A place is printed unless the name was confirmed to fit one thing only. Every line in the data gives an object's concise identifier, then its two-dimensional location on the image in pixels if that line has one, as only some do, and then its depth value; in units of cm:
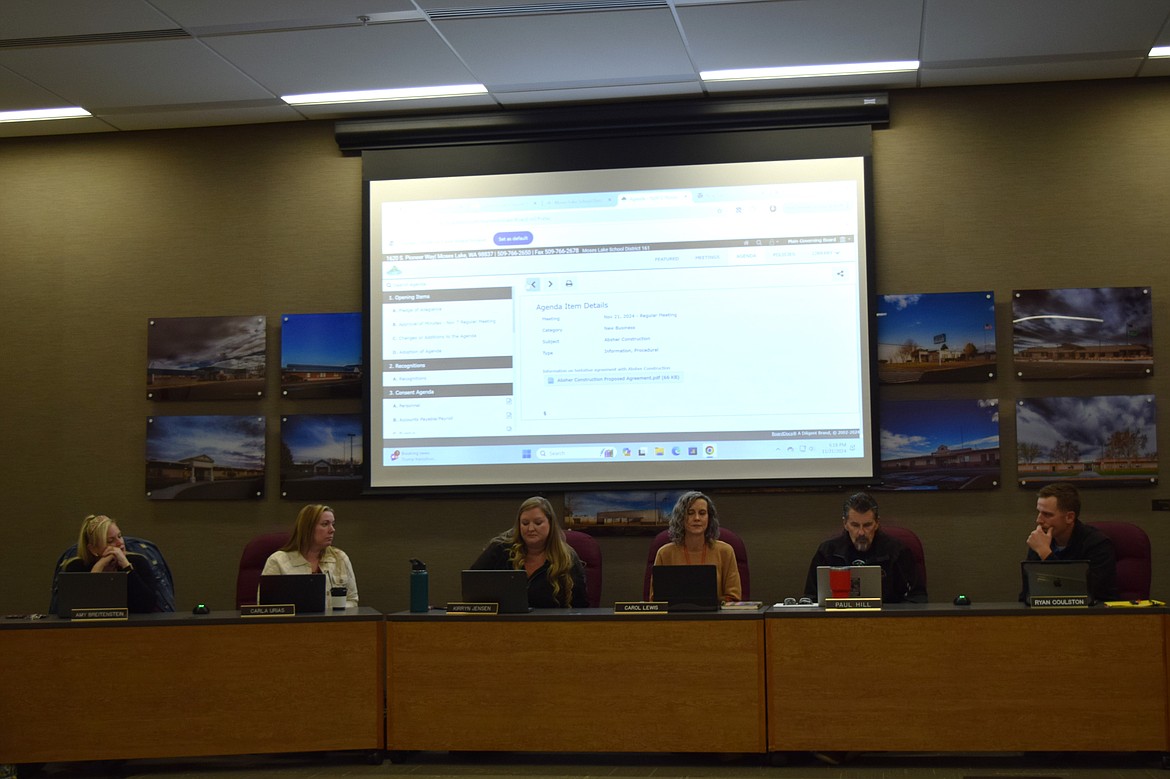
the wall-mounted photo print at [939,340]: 564
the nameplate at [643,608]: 445
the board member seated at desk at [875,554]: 500
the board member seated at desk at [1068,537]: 474
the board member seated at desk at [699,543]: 515
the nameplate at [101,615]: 463
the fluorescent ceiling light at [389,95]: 581
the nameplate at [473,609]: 455
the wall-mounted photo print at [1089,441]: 550
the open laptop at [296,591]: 466
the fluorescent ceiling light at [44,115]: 603
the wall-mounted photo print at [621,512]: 583
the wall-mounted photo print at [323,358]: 607
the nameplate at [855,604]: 436
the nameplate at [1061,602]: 428
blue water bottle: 467
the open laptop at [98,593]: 468
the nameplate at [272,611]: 461
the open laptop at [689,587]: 446
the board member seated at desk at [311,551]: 522
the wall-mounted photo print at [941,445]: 560
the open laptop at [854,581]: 442
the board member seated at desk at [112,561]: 499
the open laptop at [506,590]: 456
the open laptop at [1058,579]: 432
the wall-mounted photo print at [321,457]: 603
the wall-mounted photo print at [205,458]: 611
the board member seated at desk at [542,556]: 496
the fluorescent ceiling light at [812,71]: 551
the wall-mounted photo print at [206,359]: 616
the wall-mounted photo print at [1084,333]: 554
